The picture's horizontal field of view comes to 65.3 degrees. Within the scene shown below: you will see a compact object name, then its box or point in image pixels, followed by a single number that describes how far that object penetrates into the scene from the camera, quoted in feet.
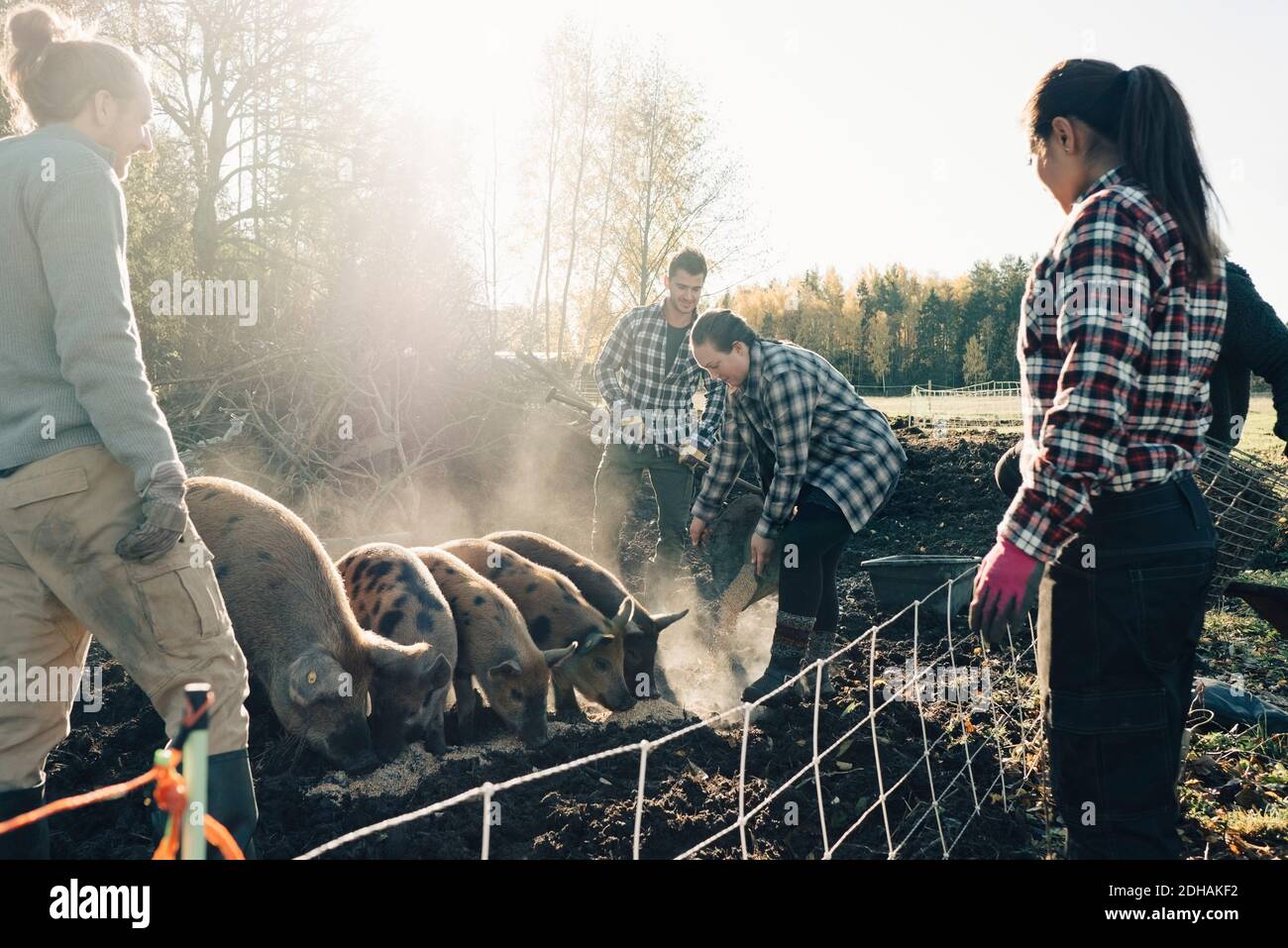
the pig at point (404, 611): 16.17
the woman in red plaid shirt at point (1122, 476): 7.60
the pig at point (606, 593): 20.20
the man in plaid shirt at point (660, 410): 22.91
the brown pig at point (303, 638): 14.82
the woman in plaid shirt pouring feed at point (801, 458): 16.65
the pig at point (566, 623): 19.29
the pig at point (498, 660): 17.49
